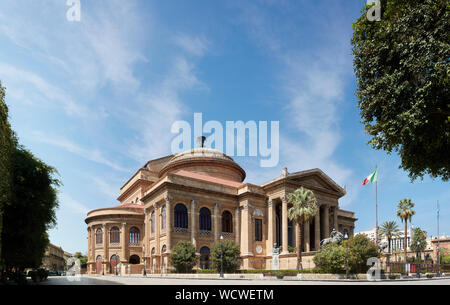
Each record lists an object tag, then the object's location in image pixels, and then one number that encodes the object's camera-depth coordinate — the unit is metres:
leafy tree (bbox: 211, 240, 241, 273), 39.56
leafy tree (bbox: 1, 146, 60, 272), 24.98
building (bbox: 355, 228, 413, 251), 163.84
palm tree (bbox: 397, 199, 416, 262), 68.44
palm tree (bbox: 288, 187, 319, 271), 41.31
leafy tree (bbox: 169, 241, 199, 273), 39.50
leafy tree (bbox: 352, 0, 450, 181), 15.93
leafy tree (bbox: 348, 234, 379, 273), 34.22
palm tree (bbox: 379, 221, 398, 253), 83.38
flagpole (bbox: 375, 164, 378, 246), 42.66
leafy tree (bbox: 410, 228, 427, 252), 94.19
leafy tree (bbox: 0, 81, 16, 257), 18.09
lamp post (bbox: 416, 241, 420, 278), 41.88
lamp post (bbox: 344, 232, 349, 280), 32.97
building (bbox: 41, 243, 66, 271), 112.09
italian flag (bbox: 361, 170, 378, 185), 37.47
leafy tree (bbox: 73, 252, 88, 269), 93.02
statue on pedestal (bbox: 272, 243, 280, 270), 43.88
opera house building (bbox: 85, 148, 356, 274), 45.22
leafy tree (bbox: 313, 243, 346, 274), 34.02
